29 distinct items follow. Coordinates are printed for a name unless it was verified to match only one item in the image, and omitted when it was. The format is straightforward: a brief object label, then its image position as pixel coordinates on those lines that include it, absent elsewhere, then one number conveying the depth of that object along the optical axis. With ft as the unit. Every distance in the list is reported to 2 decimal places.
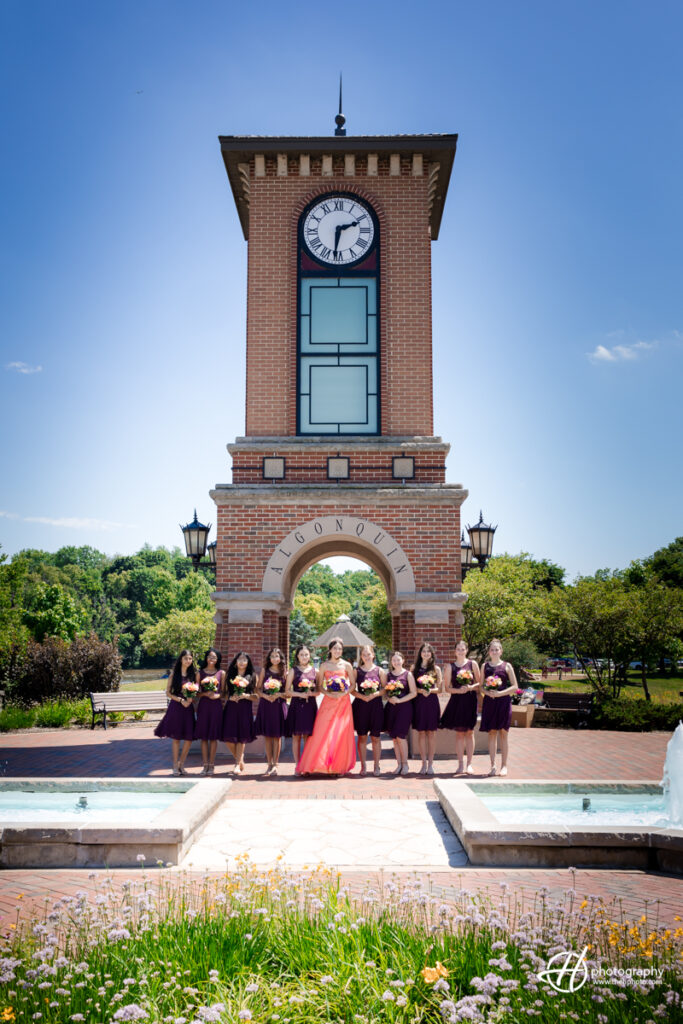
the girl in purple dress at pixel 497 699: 34.63
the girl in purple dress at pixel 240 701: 34.09
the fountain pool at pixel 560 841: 20.81
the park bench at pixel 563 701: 65.80
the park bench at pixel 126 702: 54.90
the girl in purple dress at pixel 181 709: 33.73
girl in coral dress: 34.06
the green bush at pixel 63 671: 66.18
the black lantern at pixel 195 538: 48.19
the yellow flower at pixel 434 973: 11.98
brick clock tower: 43.65
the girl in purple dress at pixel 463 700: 35.19
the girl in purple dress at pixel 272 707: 34.50
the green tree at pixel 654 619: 67.26
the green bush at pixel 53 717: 56.18
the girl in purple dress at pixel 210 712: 34.01
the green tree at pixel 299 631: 168.16
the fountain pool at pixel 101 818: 20.88
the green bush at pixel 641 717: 55.93
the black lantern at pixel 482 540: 48.96
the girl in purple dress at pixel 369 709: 34.96
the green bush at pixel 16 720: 53.98
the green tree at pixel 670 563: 198.99
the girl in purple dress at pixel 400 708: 34.68
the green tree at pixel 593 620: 67.72
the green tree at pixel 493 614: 92.07
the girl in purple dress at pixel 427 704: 34.68
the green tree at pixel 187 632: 159.53
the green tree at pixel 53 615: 144.15
